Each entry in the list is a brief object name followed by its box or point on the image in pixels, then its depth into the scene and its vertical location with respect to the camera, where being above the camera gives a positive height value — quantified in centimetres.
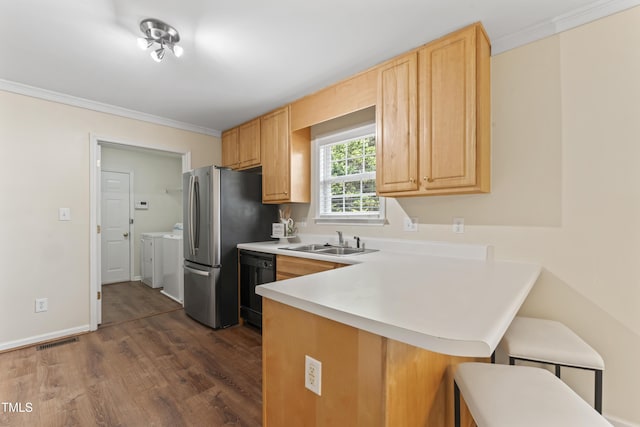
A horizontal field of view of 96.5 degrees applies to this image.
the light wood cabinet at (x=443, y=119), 186 +65
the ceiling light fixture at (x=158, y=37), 184 +119
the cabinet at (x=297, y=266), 234 -47
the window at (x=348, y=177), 283 +38
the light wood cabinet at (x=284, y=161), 315 +59
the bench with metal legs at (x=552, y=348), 127 -64
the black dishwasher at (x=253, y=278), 285 -69
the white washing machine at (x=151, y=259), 478 -80
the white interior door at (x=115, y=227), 502 -26
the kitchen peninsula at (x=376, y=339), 79 -39
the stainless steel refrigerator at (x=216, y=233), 310 -24
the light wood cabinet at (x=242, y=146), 359 +90
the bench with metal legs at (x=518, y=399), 87 -63
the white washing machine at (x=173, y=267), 398 -80
